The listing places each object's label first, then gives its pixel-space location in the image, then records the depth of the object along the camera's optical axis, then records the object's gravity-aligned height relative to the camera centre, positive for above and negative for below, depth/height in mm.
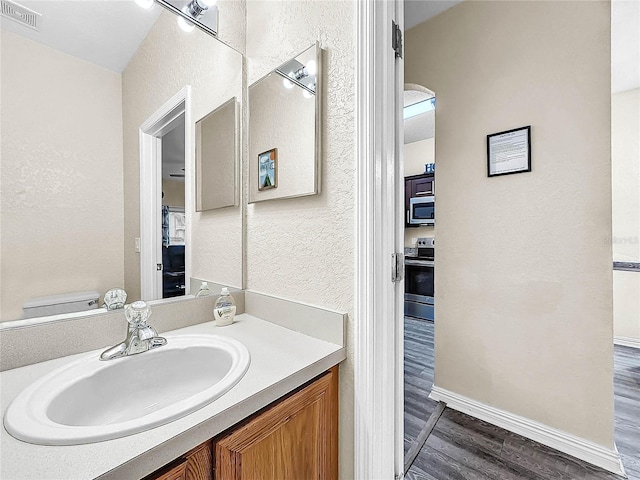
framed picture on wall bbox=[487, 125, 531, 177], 1565 +475
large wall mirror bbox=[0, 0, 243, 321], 768 +308
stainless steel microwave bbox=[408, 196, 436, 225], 3812 +355
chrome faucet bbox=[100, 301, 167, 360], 812 -277
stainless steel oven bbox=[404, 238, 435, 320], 3619 -599
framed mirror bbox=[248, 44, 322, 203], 988 +415
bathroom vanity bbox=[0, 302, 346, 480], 460 -352
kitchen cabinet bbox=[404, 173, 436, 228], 3896 +699
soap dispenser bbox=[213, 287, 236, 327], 1100 -276
